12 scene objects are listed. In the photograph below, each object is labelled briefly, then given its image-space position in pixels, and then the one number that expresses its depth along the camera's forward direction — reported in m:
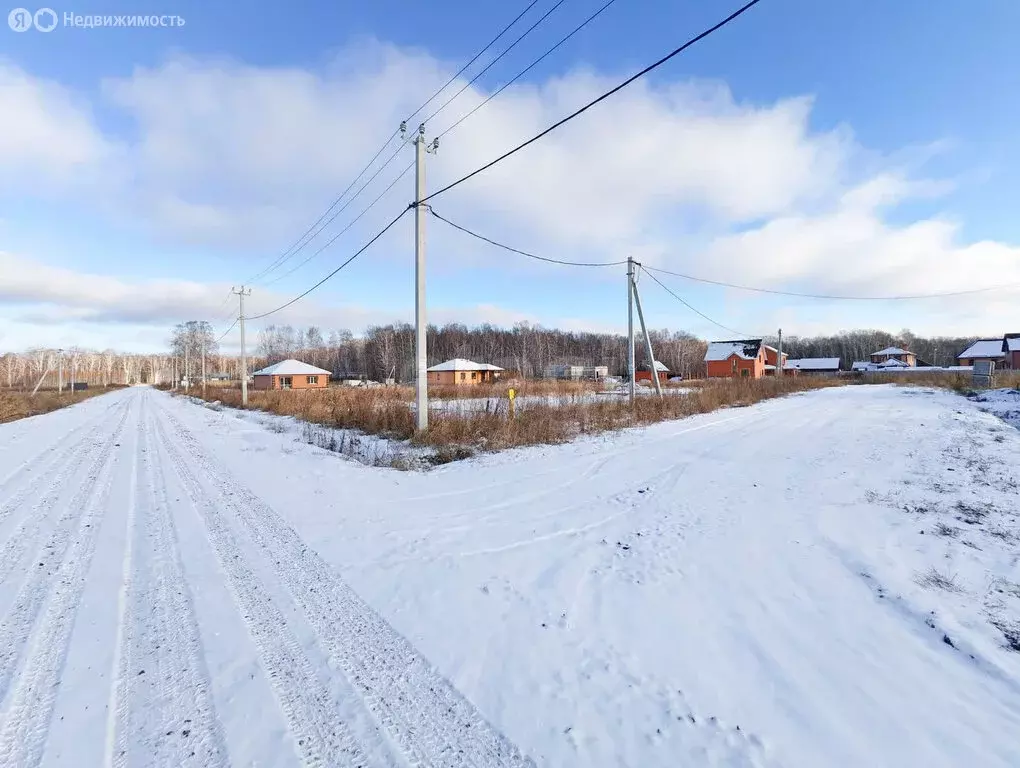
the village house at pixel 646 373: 69.06
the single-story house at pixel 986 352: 70.00
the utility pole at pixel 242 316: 30.56
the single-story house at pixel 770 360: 69.04
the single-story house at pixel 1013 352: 65.81
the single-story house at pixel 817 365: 85.36
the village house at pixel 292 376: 64.88
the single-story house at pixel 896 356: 85.25
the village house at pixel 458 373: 63.56
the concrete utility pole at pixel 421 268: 11.88
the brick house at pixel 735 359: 60.56
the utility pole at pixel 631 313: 19.13
